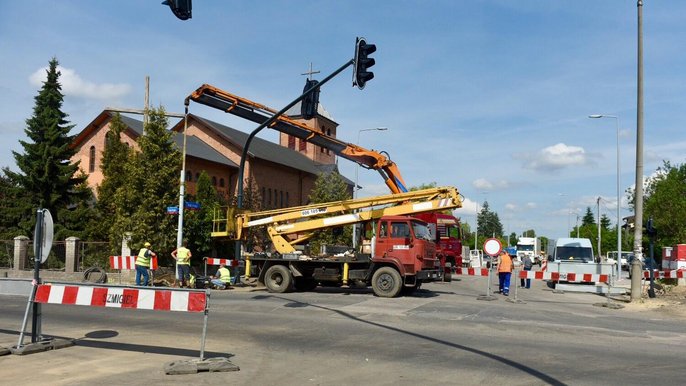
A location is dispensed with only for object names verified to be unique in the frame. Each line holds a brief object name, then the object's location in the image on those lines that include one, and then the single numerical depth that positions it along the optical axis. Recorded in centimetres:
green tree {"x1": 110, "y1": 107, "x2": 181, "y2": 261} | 2706
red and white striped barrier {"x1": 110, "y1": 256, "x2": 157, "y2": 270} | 2275
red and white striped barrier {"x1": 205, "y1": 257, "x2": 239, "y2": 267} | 2167
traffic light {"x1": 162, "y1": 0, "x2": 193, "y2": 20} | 843
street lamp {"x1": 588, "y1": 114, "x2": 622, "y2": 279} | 3212
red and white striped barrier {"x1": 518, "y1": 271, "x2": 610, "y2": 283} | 2140
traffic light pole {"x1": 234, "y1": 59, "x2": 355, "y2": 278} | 1687
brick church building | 4772
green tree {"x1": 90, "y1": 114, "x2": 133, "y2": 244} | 3534
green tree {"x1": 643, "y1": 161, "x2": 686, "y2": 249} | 4803
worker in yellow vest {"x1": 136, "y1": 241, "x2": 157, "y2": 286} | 2019
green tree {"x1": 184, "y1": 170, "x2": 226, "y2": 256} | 3072
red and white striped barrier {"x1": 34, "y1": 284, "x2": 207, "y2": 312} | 802
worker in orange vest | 2069
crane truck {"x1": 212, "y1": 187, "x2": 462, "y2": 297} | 1850
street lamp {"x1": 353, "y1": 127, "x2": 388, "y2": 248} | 2024
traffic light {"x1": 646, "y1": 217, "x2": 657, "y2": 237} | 2041
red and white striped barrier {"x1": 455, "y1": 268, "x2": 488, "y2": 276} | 2220
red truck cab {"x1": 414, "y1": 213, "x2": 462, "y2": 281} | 2788
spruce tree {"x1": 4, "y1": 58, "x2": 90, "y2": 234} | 3800
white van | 2914
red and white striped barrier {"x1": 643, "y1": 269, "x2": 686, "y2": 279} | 2255
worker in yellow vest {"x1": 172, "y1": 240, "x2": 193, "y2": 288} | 2012
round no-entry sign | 1873
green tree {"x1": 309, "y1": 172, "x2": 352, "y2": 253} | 4475
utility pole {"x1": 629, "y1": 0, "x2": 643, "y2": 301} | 1888
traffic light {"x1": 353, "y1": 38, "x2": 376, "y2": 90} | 1475
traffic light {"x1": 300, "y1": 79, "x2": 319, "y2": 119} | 1830
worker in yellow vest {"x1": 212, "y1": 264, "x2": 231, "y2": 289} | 2119
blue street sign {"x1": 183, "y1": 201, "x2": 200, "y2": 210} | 2346
